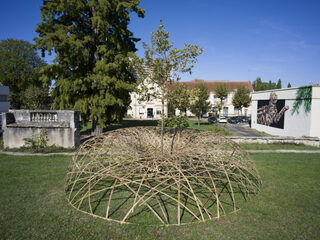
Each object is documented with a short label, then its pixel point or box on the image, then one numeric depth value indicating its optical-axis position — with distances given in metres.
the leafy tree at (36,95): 25.27
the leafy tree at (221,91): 45.16
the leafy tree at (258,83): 57.70
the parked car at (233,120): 39.28
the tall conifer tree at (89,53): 15.72
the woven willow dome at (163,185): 5.86
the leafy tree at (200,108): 32.53
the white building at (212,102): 47.88
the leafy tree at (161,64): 7.41
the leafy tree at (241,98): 42.50
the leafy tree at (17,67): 37.22
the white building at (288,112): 18.31
